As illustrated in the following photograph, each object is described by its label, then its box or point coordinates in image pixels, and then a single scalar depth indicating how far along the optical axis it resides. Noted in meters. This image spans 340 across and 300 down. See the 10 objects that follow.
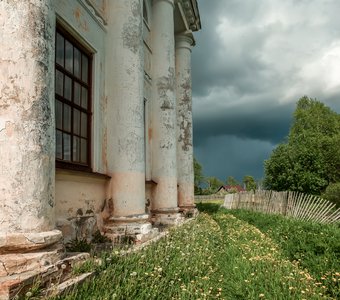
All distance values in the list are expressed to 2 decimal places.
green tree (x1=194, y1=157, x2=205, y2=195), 76.31
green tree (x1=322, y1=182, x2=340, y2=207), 24.07
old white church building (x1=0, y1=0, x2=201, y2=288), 3.78
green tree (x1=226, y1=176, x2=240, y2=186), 106.31
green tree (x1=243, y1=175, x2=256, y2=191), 95.62
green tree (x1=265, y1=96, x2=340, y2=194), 30.94
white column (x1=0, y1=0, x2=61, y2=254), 3.68
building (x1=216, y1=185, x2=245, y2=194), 87.05
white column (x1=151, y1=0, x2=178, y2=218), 10.96
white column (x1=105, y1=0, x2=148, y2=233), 7.33
